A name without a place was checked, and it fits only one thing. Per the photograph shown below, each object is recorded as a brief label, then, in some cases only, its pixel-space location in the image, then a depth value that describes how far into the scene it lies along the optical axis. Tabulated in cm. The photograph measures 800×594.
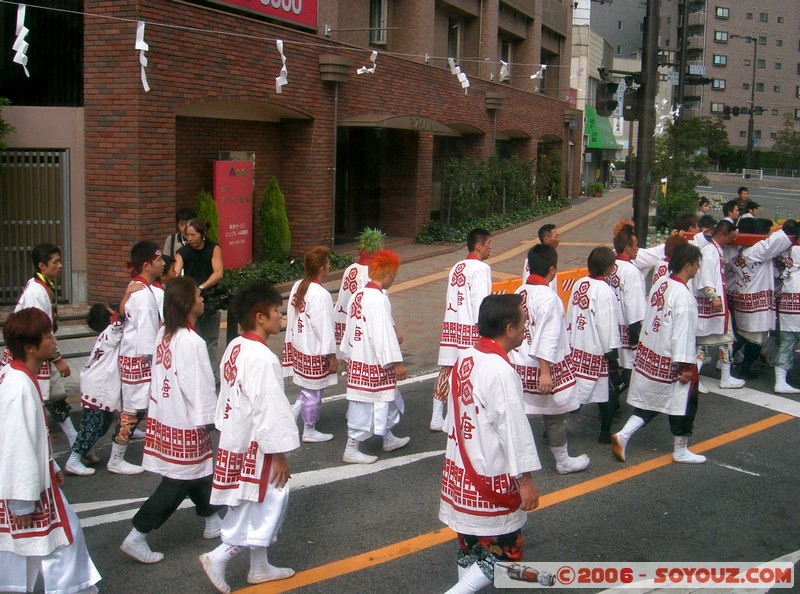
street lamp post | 6128
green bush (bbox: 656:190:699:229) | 2292
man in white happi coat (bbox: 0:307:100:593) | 409
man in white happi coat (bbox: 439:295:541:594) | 421
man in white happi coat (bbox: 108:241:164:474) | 646
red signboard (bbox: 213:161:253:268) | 1462
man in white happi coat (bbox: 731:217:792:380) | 949
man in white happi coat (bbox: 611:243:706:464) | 677
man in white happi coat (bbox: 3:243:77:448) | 668
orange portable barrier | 1062
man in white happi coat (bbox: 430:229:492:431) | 768
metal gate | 1216
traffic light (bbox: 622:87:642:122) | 1434
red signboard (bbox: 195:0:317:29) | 1515
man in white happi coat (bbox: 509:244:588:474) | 632
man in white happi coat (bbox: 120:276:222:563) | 506
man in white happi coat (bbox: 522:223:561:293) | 866
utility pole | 1398
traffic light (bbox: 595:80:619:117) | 1482
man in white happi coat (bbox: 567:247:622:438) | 722
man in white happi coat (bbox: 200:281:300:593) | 466
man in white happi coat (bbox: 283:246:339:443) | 720
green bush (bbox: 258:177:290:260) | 1561
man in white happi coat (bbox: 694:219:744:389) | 903
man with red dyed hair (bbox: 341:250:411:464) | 687
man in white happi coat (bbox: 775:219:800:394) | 945
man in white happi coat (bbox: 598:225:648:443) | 810
